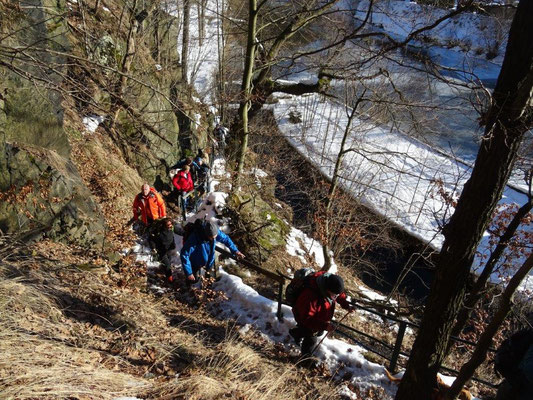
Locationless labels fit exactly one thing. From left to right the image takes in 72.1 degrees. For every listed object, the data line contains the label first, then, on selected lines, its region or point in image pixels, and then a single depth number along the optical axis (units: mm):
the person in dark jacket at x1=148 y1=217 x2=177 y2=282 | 6543
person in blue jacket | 5797
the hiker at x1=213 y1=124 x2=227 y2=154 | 13508
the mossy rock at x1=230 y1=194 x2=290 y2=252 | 10859
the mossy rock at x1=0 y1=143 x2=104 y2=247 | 5859
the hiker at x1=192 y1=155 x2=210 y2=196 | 11391
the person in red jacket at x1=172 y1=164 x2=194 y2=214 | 10195
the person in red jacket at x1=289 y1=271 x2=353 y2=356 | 4469
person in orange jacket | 6906
